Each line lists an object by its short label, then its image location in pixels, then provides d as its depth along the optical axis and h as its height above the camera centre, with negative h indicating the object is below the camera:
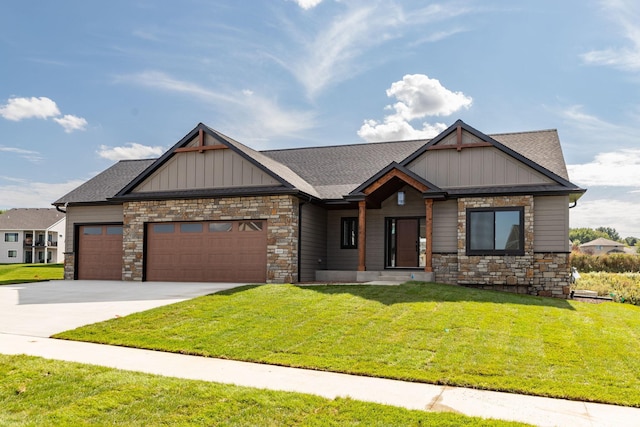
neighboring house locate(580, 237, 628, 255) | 87.00 -1.82
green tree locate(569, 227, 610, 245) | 127.94 +0.26
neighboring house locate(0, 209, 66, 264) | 60.97 -0.86
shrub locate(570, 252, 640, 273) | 32.34 -1.74
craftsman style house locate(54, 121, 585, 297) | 16.02 +0.51
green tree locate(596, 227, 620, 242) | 143.93 +0.97
